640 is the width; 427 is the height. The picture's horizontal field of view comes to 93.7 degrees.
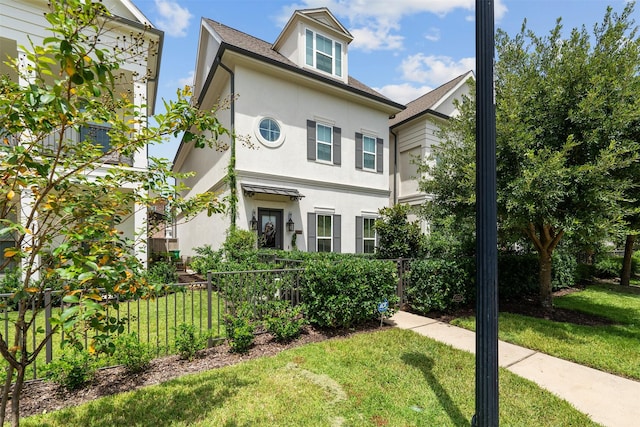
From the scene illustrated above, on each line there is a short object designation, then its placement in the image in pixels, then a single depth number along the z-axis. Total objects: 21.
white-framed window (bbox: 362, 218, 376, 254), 13.16
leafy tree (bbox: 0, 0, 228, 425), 1.70
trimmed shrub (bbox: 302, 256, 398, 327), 5.18
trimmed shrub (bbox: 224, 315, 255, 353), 4.42
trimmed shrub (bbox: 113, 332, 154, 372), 3.77
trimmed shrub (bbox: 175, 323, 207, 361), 4.18
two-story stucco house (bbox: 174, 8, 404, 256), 10.41
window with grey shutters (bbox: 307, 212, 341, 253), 11.55
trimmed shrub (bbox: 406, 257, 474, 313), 6.47
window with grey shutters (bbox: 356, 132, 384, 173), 13.10
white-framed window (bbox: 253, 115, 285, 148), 10.56
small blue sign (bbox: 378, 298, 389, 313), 5.23
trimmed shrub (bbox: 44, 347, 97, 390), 3.39
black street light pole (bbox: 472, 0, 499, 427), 2.28
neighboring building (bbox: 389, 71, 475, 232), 14.68
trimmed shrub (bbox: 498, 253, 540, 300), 8.10
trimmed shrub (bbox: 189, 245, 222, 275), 9.65
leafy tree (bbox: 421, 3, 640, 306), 5.01
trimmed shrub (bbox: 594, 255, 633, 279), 12.71
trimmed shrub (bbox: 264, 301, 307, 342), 4.84
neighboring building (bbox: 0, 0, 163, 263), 7.88
